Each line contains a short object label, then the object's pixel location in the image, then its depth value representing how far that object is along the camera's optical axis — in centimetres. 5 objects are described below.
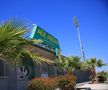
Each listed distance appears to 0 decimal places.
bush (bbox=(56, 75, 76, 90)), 777
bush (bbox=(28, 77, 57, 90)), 669
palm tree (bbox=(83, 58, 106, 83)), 1419
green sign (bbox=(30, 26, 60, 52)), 870
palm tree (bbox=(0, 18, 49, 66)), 343
